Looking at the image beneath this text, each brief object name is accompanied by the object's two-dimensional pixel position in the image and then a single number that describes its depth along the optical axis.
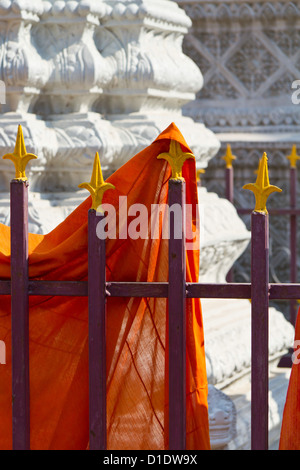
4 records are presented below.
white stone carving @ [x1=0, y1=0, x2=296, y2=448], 7.96
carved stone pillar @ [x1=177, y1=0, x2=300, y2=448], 14.24
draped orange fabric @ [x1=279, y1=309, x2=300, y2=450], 5.47
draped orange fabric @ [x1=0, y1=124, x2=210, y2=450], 5.70
